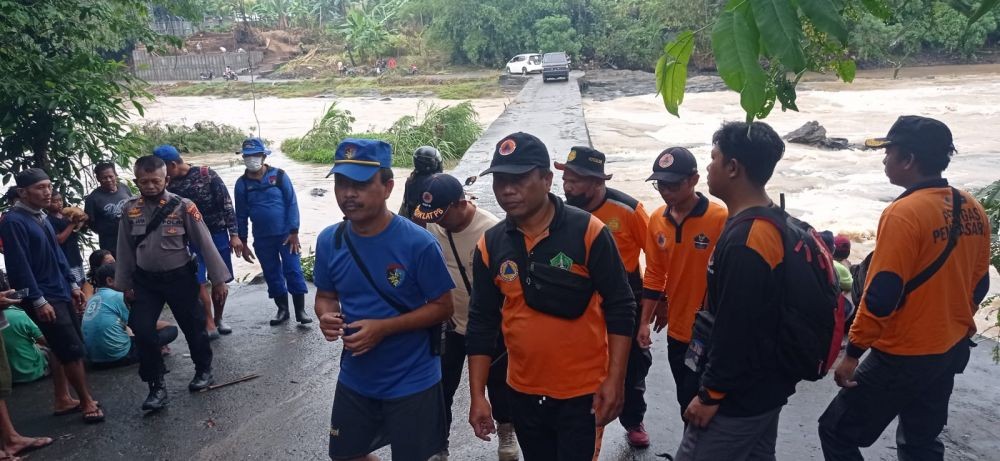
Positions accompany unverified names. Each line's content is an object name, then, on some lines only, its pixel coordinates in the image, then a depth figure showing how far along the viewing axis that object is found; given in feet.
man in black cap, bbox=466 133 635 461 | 8.49
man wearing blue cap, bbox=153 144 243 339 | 19.88
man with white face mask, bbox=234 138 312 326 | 20.16
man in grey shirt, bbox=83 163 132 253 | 19.89
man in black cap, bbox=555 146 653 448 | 12.26
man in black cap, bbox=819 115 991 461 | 9.05
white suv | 139.23
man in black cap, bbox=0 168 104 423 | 14.46
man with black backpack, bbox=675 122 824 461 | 7.39
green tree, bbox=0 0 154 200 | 19.60
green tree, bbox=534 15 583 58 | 153.28
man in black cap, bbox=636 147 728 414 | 11.28
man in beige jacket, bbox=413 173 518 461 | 11.46
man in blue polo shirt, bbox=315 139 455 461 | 9.41
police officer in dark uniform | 15.03
